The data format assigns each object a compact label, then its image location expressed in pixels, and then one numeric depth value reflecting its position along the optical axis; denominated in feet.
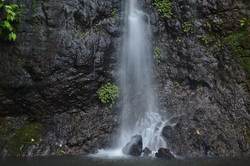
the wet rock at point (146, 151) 22.86
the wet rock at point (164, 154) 21.27
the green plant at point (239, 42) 28.40
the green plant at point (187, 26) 30.91
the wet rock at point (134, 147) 22.41
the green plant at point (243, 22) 28.94
